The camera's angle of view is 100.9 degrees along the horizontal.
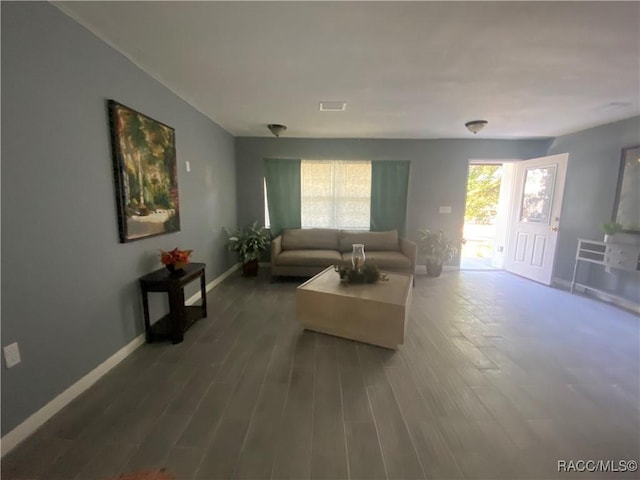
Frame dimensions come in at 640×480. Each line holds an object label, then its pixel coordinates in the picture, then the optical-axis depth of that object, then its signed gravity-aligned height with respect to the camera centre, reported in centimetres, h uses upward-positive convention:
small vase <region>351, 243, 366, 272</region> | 275 -57
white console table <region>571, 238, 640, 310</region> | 306 -63
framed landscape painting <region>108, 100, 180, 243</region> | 201 +23
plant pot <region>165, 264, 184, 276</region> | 242 -65
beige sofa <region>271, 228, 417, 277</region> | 401 -78
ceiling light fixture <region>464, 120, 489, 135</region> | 349 +106
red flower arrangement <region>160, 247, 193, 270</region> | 237 -52
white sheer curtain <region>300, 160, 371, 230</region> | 486 +17
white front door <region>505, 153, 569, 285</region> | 407 -18
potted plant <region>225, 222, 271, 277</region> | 425 -72
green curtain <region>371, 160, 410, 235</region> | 477 +17
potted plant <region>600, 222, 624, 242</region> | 324 -27
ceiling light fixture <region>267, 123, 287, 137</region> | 384 +109
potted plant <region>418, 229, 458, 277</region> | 457 -78
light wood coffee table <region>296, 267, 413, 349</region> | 226 -95
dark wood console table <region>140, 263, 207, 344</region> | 227 -89
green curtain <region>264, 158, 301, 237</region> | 478 +19
